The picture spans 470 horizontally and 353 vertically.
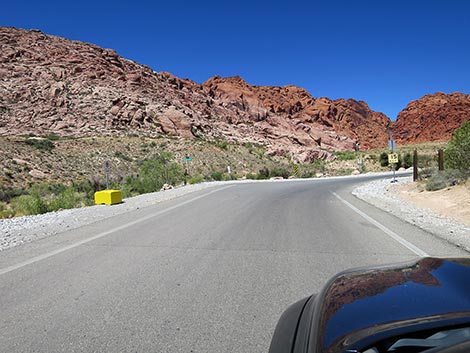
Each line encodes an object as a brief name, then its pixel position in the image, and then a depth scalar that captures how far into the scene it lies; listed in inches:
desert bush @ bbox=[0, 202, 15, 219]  614.9
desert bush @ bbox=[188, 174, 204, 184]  1226.1
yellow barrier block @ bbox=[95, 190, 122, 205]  591.8
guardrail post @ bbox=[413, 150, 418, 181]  834.5
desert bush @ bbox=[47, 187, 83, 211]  681.8
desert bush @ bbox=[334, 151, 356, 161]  2470.2
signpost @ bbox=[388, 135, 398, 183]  817.5
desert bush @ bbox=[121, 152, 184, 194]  1041.5
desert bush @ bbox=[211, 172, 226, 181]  1444.4
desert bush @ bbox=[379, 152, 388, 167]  1982.0
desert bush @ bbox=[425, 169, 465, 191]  631.2
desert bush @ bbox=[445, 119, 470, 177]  639.8
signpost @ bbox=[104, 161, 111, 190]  636.7
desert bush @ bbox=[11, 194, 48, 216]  616.2
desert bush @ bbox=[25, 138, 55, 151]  1715.1
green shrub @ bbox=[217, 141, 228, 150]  2386.8
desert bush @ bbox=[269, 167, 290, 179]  1603.1
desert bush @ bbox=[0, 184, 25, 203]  976.6
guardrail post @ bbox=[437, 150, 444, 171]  736.3
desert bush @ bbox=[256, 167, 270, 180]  1497.0
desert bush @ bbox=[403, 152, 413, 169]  1820.9
